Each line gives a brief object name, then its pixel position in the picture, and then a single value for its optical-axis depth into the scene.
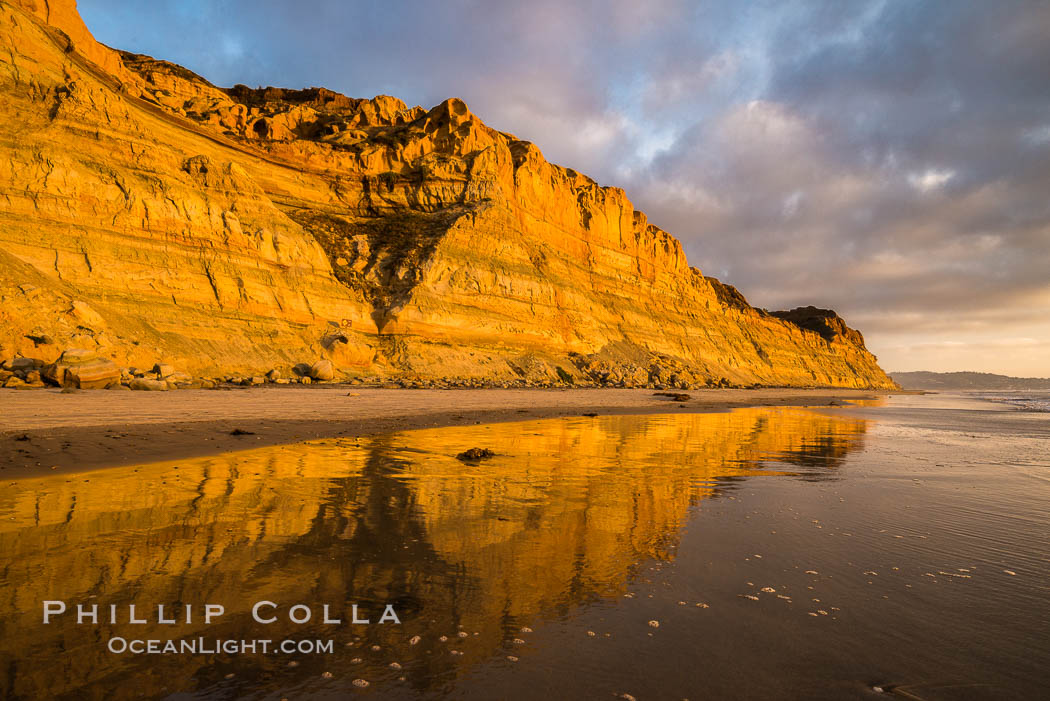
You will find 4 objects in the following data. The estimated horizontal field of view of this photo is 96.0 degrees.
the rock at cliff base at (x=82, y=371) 14.87
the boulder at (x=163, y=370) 18.00
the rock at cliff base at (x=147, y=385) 15.98
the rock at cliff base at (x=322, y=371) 22.92
